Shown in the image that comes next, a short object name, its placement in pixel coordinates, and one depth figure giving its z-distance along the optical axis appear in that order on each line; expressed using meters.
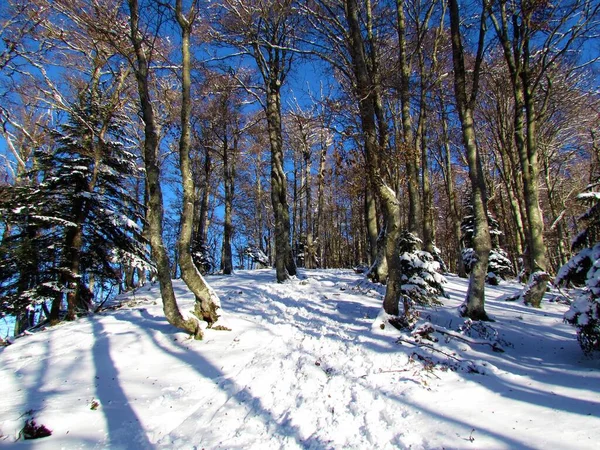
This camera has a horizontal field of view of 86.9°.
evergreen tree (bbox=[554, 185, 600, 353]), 4.09
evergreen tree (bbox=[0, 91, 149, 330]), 8.06
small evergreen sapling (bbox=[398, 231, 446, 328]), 7.10
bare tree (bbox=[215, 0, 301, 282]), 10.05
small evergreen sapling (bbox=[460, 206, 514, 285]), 13.76
